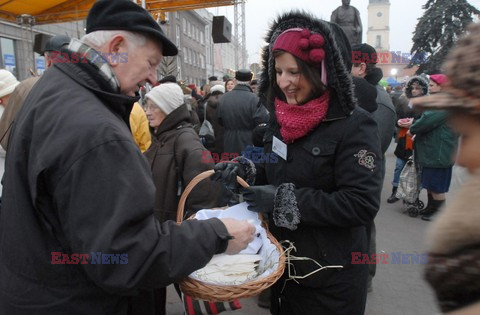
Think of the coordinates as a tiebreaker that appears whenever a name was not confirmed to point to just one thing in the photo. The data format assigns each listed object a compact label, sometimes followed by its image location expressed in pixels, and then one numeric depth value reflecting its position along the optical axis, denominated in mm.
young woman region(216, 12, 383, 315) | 1591
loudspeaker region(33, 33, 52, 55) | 8730
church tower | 85312
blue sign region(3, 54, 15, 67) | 12312
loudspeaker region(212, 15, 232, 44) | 10664
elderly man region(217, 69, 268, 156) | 5250
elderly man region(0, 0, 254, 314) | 1040
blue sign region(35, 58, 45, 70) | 13509
